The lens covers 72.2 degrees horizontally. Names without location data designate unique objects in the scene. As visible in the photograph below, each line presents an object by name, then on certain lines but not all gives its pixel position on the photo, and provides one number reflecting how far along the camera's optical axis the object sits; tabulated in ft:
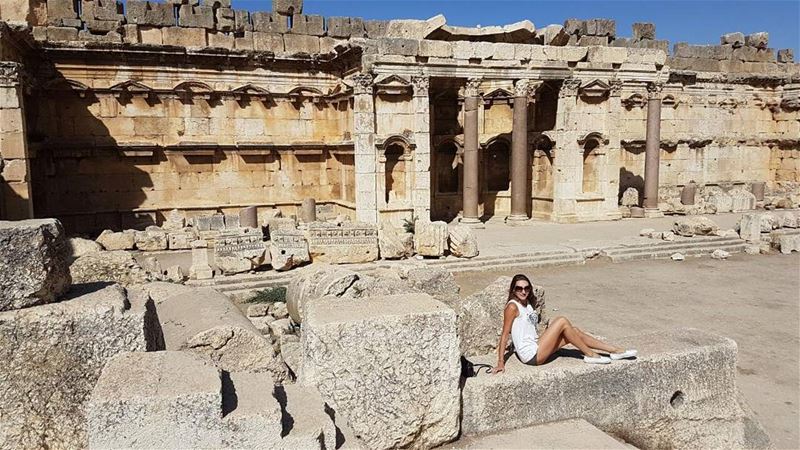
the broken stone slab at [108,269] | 23.89
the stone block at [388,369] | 11.30
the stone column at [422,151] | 55.11
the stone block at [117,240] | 44.47
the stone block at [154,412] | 8.93
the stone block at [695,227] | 51.29
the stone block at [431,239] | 41.93
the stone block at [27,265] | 10.64
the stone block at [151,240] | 46.11
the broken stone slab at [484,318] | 20.65
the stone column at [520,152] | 60.13
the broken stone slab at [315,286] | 23.62
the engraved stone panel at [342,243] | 39.37
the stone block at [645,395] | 12.92
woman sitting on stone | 14.15
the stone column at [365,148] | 53.47
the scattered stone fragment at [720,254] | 45.93
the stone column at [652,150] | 65.87
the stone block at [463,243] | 42.65
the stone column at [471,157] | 58.49
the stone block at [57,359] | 10.53
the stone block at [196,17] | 56.65
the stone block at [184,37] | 56.39
